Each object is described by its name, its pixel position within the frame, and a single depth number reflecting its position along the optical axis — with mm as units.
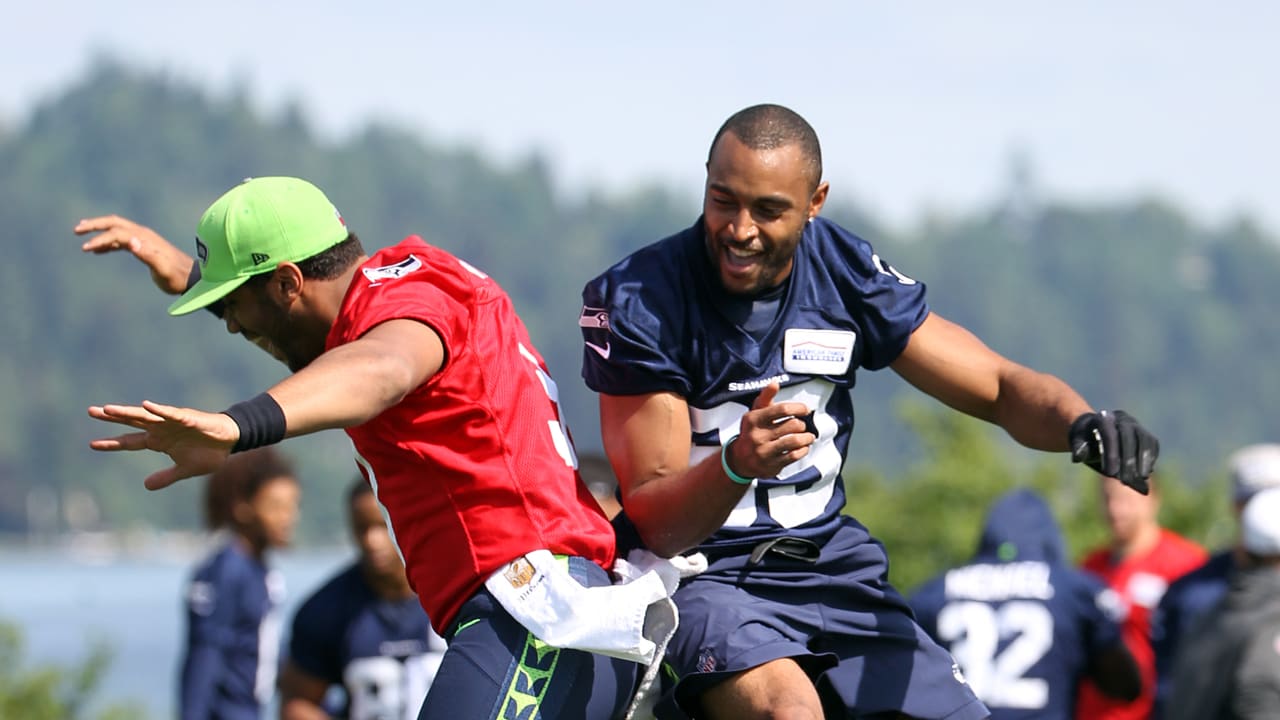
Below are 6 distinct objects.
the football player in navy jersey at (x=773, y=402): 10070
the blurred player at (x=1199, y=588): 17000
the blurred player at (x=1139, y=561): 22000
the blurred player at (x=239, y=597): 20781
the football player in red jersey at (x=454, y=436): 9555
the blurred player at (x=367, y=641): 18016
